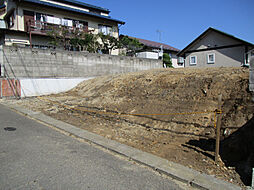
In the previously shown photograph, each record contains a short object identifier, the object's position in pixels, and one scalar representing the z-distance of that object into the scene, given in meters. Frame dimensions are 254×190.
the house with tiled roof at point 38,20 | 17.62
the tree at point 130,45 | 20.63
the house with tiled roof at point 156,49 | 22.09
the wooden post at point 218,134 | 3.61
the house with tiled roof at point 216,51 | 16.11
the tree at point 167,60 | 28.34
